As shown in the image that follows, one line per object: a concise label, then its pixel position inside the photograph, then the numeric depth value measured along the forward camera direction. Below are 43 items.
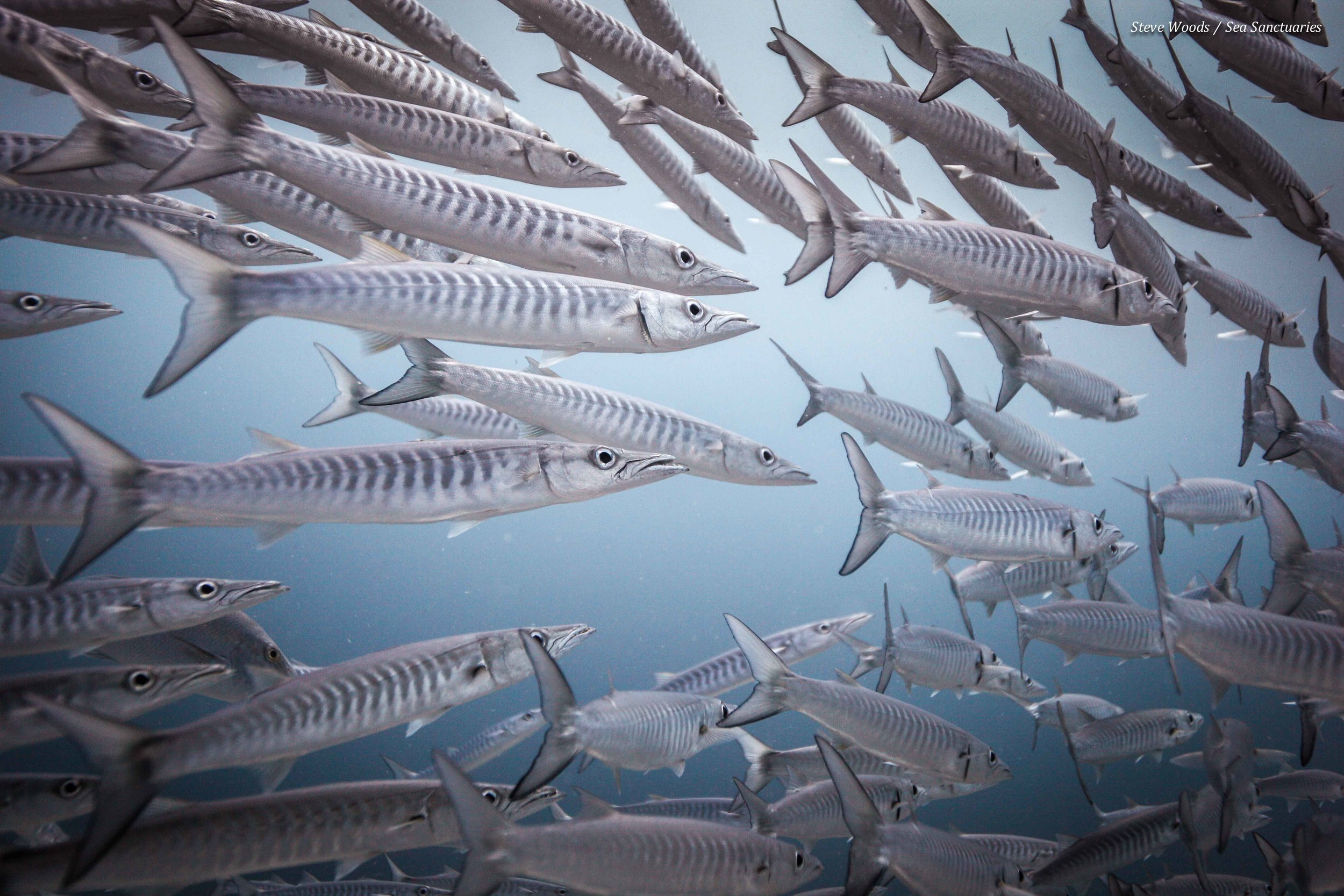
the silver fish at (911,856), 2.72
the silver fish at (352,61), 2.75
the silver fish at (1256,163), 3.32
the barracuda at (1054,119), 2.89
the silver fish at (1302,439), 3.31
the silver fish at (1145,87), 3.29
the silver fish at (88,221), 3.04
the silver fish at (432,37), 3.31
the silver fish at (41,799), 2.62
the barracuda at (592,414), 2.59
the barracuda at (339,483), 1.99
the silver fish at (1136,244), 3.05
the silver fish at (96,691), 2.33
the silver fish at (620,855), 2.30
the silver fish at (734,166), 3.56
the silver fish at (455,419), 3.61
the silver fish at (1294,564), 2.94
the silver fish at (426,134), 2.66
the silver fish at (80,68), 2.69
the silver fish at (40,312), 2.94
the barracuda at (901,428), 4.25
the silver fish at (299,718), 1.87
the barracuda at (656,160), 3.49
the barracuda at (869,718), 3.09
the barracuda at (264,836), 2.12
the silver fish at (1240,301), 3.73
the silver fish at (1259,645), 2.87
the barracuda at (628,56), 3.04
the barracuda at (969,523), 3.46
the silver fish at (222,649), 3.26
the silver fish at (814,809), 3.56
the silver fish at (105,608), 2.53
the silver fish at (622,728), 2.53
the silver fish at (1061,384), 3.64
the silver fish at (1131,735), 4.89
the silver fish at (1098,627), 4.38
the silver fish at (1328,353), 3.51
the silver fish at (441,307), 2.03
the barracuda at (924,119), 2.98
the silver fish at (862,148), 3.89
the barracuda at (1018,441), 4.51
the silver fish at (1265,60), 3.30
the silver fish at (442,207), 2.16
